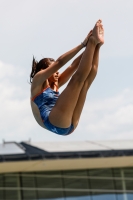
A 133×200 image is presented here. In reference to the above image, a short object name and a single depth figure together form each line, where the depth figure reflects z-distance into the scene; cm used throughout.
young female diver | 1168
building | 3460
